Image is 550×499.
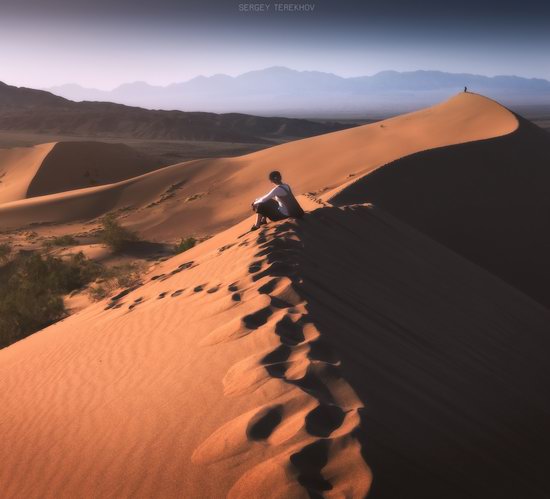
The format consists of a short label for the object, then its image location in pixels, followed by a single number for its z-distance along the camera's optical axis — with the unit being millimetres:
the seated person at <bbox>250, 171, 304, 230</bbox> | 7398
